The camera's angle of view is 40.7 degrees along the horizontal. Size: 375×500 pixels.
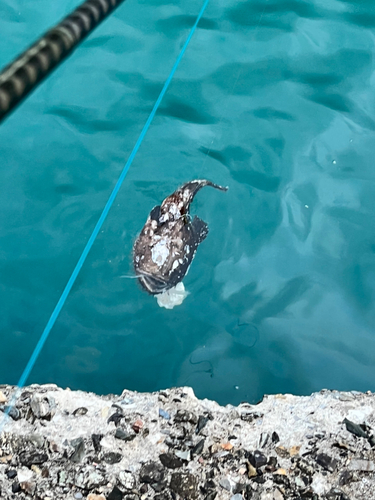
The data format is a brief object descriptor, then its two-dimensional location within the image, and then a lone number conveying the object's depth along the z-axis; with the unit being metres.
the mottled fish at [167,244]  3.77
